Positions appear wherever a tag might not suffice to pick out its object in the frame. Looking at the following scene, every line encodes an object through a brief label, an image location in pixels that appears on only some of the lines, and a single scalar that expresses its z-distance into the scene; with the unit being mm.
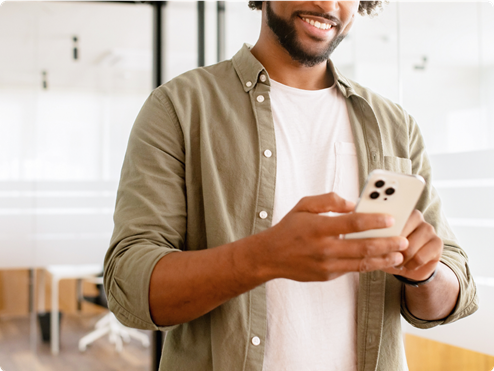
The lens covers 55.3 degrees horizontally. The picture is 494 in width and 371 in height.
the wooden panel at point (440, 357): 1281
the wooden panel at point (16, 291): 3000
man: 731
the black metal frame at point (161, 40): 2701
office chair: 3141
